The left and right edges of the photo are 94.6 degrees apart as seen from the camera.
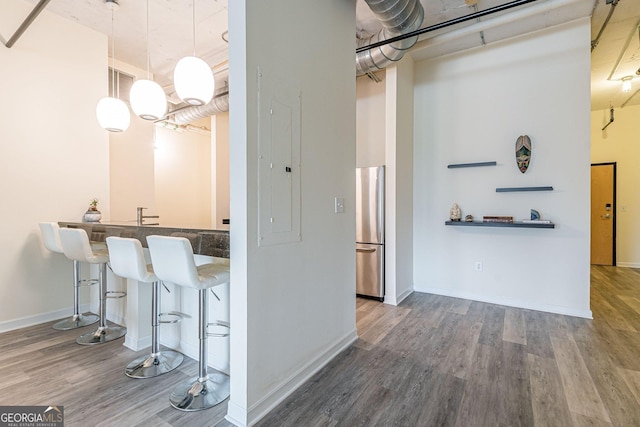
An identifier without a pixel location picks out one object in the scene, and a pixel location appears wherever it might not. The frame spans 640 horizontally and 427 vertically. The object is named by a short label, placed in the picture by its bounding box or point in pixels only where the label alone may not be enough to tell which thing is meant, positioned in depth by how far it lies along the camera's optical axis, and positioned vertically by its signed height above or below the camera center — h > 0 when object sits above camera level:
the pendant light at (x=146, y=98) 2.67 +1.02
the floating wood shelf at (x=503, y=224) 3.26 -0.20
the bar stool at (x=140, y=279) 2.06 -0.49
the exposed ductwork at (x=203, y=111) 4.71 +1.67
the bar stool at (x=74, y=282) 2.88 -0.76
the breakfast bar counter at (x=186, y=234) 1.81 -0.18
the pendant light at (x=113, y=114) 2.88 +0.95
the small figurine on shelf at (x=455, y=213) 3.90 -0.08
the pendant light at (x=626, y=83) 4.56 +1.93
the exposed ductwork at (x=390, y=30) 2.35 +1.63
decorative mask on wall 3.49 +0.65
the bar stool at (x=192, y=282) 1.73 -0.45
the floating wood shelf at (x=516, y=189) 3.37 +0.21
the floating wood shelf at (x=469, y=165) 3.71 +0.55
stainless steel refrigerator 3.81 -0.32
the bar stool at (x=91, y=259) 2.59 -0.44
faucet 3.21 -0.08
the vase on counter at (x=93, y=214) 3.25 -0.04
